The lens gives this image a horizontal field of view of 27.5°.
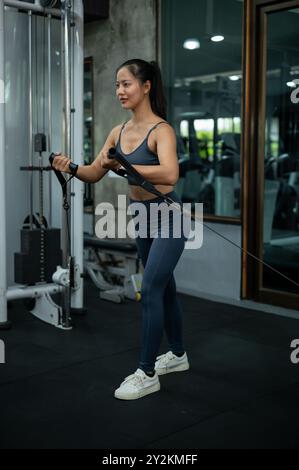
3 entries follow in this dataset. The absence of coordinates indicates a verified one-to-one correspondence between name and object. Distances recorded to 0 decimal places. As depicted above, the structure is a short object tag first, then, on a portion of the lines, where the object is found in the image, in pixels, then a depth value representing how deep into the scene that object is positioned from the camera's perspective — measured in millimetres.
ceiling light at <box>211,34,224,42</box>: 4438
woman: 2410
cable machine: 3619
